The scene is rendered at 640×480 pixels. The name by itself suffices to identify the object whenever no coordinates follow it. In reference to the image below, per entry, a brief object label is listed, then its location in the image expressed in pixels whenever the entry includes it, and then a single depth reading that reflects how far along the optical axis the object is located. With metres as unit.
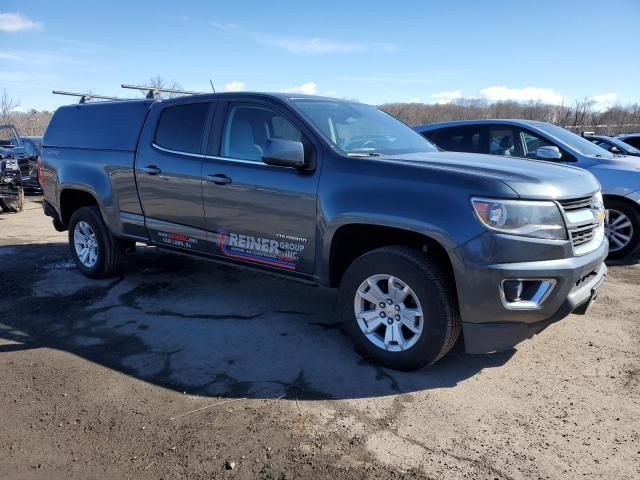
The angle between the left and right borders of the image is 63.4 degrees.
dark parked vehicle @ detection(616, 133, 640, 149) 12.08
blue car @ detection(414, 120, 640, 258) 6.70
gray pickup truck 3.19
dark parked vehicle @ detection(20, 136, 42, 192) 13.41
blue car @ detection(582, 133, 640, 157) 9.02
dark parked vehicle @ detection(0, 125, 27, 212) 10.92
